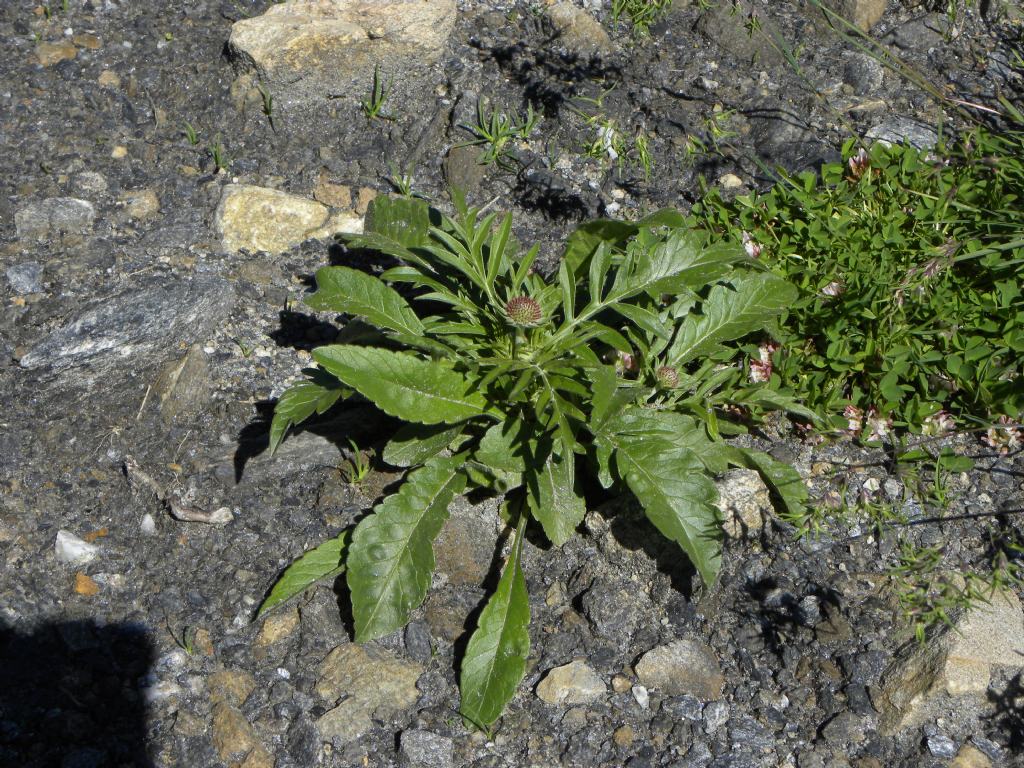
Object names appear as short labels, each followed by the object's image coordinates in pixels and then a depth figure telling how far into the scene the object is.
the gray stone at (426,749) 2.74
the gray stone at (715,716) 2.81
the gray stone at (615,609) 3.02
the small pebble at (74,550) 3.09
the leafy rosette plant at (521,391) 2.92
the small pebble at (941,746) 2.70
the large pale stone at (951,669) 2.77
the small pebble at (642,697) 2.87
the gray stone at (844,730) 2.75
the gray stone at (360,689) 2.81
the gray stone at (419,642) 2.98
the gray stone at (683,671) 2.89
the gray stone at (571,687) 2.87
